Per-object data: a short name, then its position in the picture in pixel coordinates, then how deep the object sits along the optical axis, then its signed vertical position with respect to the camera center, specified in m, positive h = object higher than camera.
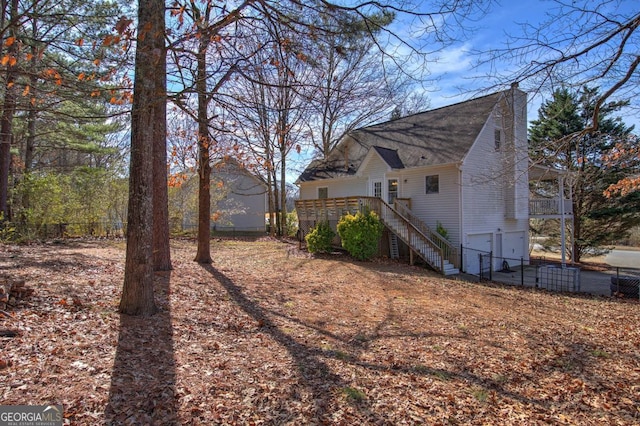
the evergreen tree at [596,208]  18.36 +0.58
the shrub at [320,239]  15.13 -0.89
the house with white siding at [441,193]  15.12 +1.16
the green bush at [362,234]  14.11 -0.63
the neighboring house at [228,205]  21.34 +0.91
